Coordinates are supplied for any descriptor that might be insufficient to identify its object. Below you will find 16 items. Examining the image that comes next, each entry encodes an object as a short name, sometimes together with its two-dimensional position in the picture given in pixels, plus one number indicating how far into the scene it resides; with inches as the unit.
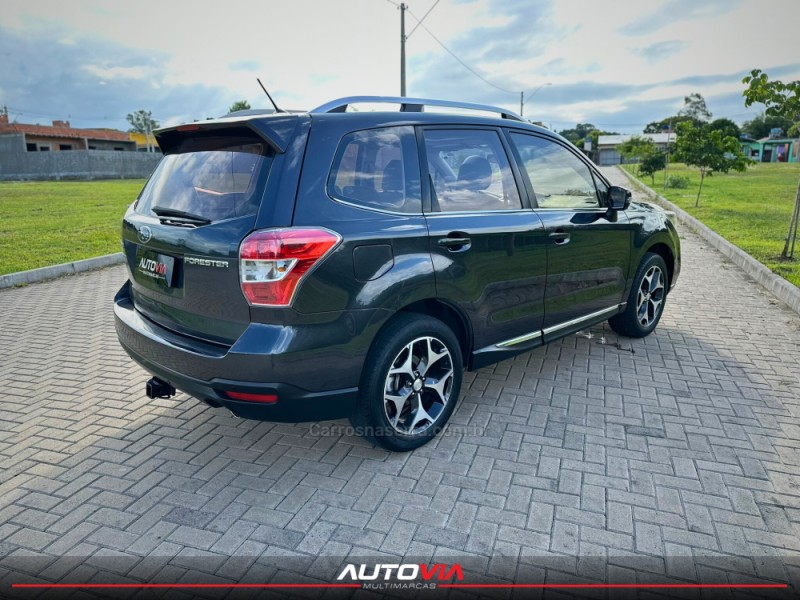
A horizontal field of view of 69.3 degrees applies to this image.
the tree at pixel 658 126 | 4557.1
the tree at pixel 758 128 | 3643.5
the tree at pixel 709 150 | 737.0
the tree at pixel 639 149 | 1374.3
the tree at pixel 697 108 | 3513.8
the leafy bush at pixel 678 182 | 1114.1
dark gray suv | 108.9
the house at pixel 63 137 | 1940.2
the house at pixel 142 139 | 2541.6
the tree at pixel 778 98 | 331.3
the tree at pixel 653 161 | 1325.0
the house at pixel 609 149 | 3293.8
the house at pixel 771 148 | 2997.0
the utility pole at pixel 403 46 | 712.4
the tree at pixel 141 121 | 3914.9
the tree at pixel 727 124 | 3046.3
